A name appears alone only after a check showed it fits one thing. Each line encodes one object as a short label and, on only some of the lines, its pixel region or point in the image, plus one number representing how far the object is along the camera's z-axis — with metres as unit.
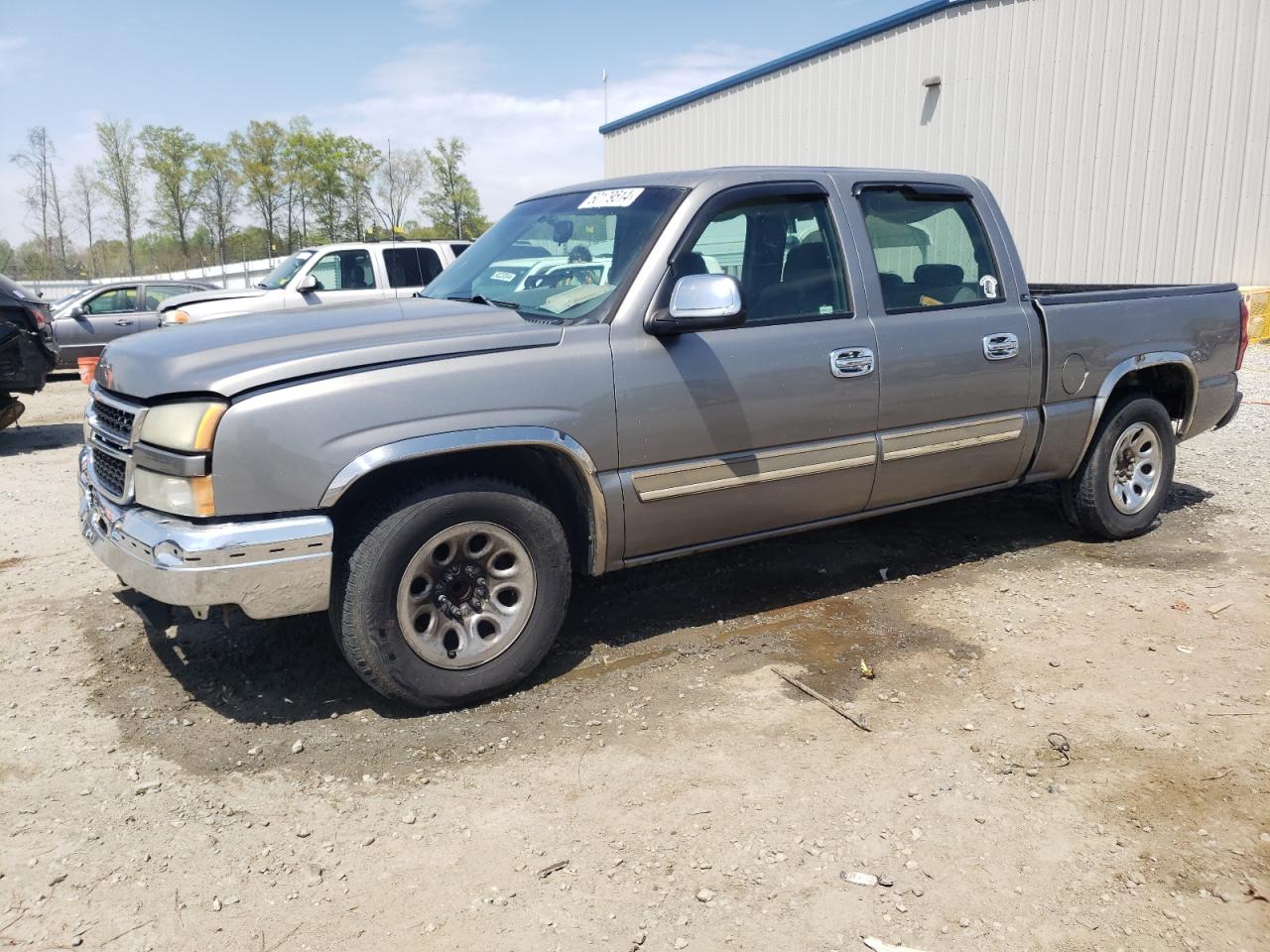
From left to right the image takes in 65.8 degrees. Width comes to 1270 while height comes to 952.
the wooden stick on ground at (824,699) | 3.55
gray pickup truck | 3.23
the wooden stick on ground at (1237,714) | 3.57
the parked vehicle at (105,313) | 14.53
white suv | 12.23
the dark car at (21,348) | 9.00
